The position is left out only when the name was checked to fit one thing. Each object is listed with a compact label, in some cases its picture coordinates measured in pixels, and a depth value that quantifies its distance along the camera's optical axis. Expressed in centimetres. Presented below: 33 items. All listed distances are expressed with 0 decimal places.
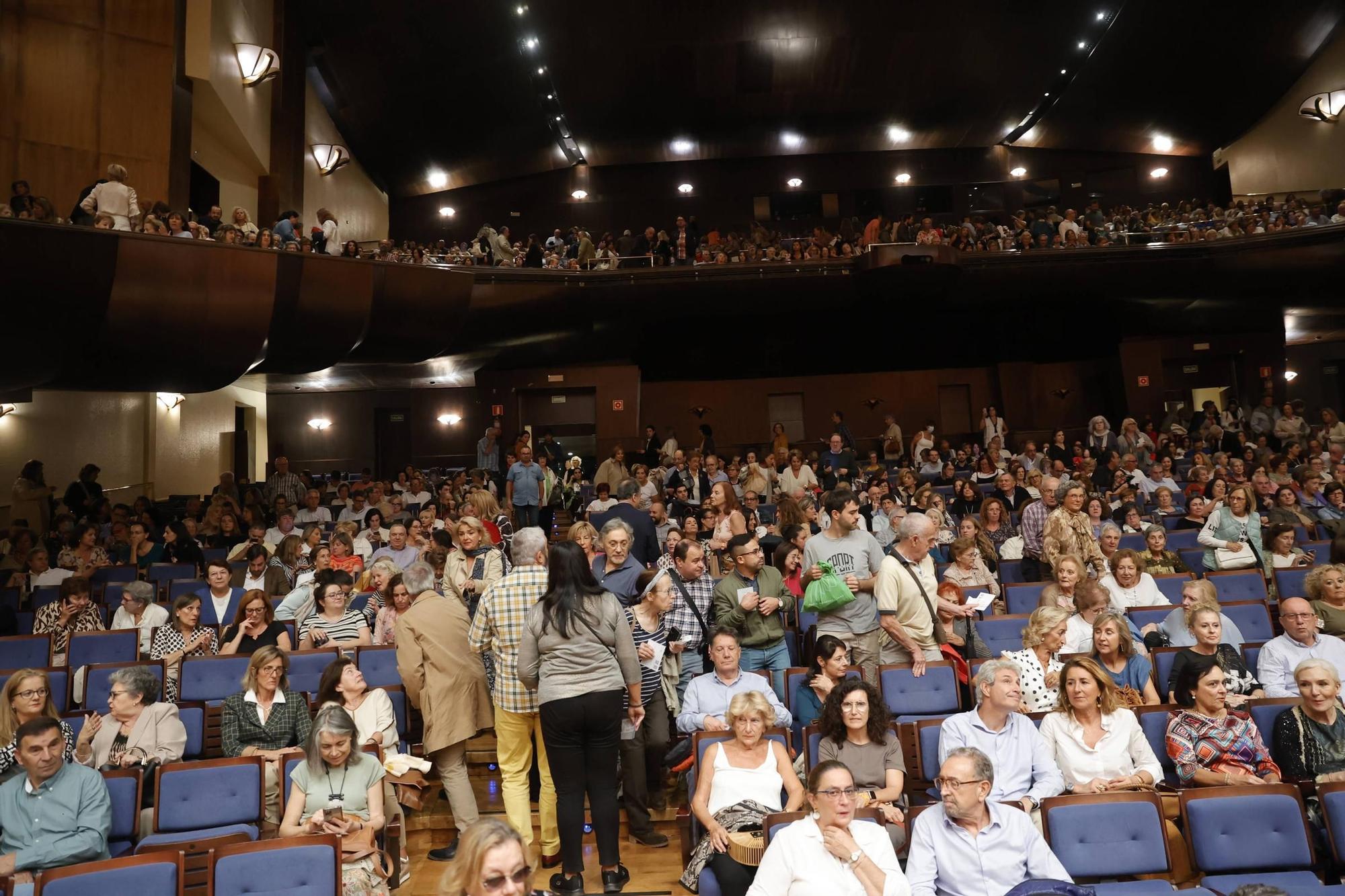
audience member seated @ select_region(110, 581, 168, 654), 602
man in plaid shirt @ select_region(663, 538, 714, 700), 462
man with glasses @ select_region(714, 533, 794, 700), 465
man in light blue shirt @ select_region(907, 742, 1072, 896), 306
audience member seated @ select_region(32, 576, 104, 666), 622
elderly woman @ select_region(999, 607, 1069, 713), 441
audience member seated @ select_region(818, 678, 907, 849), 374
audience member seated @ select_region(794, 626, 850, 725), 421
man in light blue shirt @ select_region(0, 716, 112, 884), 343
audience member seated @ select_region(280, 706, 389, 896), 352
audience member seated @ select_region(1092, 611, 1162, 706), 432
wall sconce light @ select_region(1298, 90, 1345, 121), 1497
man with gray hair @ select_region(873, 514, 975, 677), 464
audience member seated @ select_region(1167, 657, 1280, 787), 374
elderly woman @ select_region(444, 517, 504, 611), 502
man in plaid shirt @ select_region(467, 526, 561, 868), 388
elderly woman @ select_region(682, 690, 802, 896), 353
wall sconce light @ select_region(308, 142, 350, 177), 1467
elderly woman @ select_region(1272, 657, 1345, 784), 370
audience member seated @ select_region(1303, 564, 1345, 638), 495
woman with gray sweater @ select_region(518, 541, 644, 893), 360
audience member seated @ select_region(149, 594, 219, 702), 552
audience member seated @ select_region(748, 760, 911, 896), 291
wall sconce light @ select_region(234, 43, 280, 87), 1215
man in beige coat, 423
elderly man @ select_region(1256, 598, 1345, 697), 437
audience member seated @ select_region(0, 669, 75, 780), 387
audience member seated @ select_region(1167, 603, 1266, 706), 434
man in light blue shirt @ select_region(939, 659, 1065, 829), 365
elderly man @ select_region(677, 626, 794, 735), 414
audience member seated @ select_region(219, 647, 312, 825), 425
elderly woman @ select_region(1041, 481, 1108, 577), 624
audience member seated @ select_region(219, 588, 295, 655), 531
